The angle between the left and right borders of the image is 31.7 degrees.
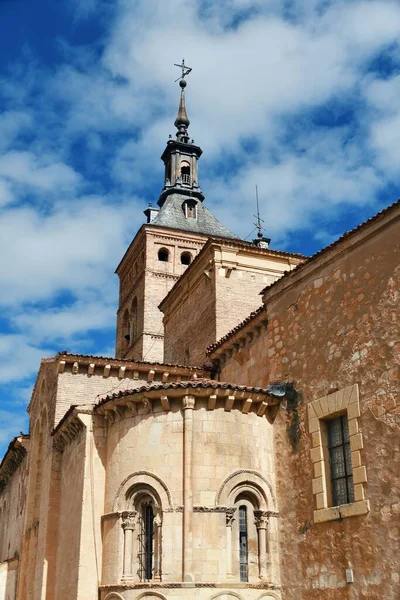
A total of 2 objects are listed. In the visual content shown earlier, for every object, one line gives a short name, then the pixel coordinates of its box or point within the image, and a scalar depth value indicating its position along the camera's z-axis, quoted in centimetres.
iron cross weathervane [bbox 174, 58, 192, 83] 5835
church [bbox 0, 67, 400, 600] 1248
